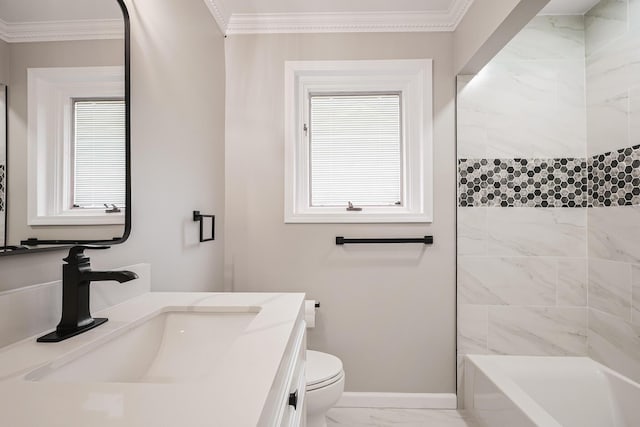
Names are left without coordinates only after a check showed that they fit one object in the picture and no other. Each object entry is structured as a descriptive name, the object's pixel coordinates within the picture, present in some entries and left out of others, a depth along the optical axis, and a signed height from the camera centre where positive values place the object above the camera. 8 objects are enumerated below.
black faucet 0.84 -0.17
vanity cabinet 0.62 -0.37
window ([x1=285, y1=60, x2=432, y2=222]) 2.24 +0.46
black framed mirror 0.77 +0.22
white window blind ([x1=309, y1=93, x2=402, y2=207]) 2.33 +0.41
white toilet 1.59 -0.75
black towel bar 2.17 -0.14
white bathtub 1.78 -0.89
